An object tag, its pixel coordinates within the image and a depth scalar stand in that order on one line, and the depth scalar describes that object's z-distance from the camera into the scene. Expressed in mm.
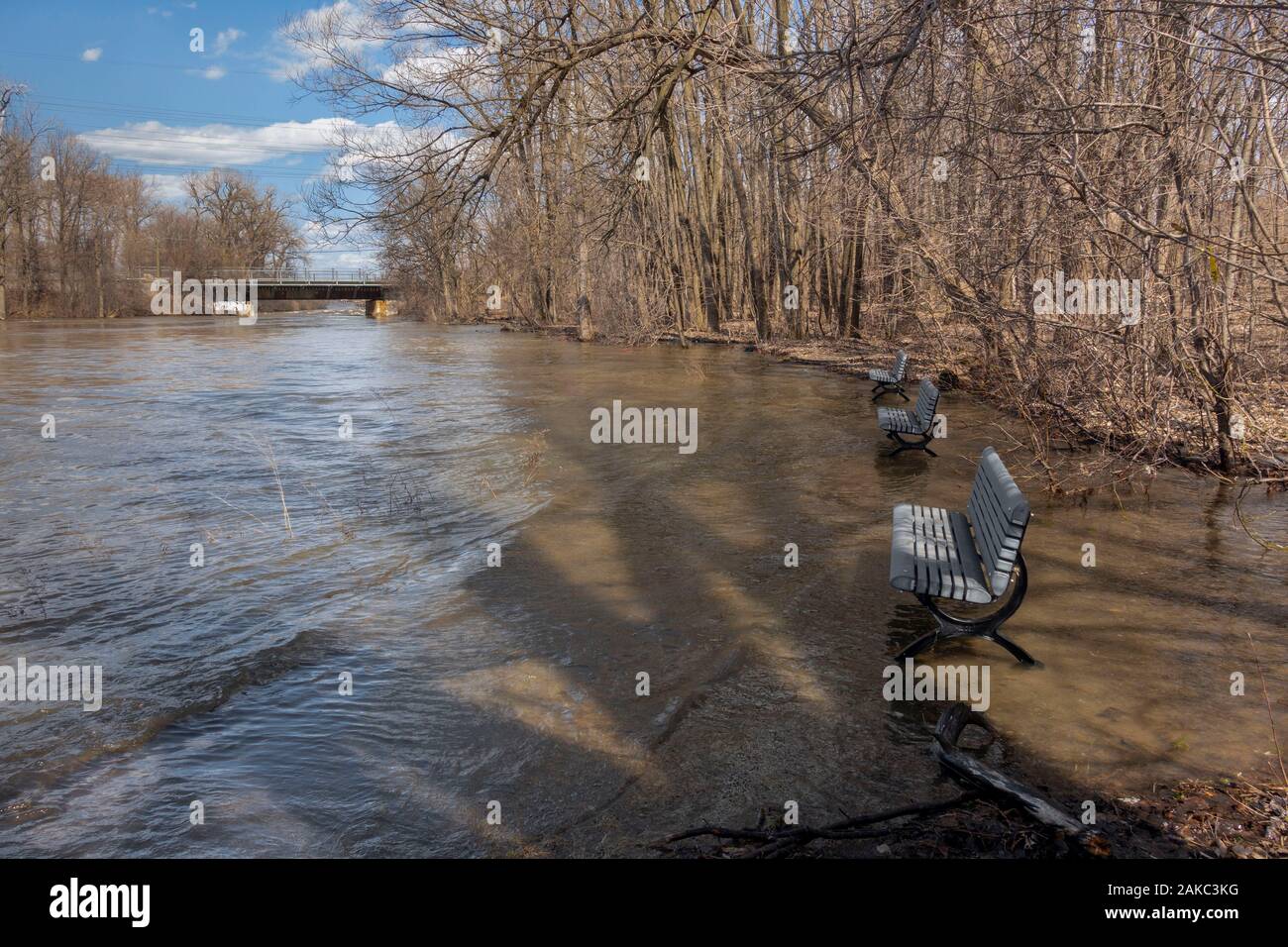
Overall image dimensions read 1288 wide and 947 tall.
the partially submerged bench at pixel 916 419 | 11367
